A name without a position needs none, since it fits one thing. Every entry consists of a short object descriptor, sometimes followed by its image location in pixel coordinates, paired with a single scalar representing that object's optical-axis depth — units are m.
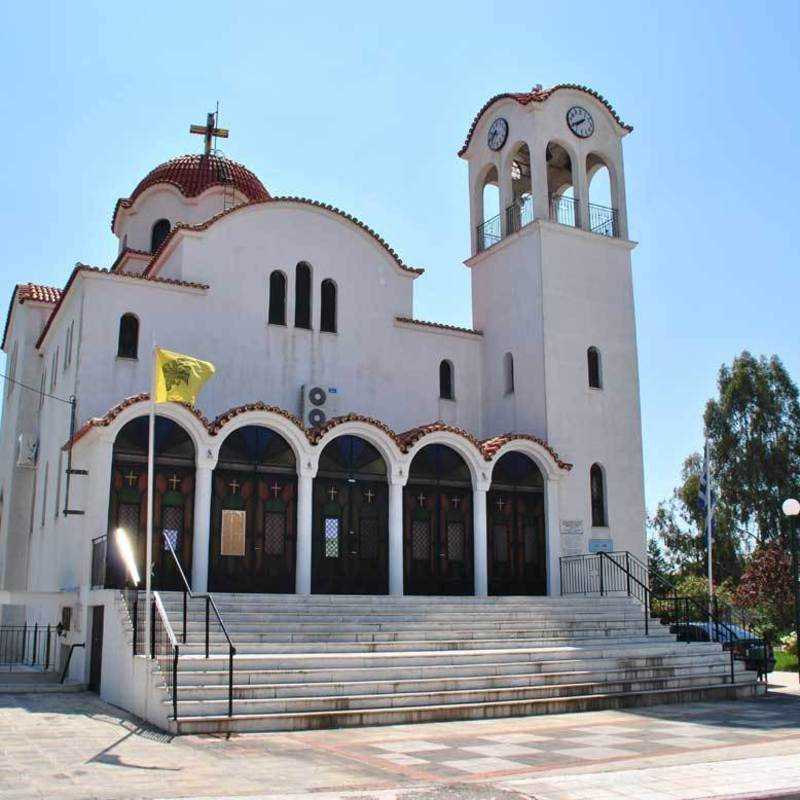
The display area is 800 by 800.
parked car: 20.80
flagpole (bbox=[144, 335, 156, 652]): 14.17
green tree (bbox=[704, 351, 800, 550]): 41.53
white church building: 19.64
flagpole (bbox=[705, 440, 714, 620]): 22.50
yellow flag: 16.05
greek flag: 23.23
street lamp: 18.87
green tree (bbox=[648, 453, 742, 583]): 42.53
